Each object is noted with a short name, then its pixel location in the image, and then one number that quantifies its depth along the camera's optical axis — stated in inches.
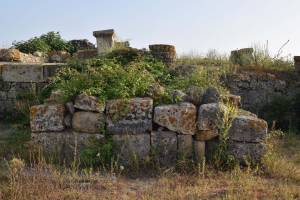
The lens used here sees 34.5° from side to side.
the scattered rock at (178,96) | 285.6
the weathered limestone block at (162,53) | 407.2
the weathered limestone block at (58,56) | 535.8
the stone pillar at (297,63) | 450.9
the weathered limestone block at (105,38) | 500.6
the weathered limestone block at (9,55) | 471.2
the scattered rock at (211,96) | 284.4
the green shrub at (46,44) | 572.4
